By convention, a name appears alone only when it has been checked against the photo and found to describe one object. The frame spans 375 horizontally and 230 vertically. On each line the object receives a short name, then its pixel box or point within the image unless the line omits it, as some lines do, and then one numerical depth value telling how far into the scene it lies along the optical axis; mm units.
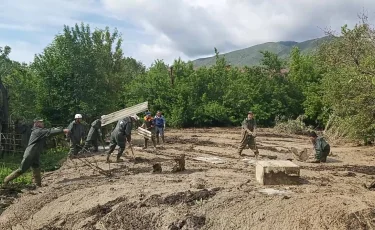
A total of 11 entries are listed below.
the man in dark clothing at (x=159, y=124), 20172
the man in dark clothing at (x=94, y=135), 17359
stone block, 10305
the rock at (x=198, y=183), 10198
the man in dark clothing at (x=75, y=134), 15836
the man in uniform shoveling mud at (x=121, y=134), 14594
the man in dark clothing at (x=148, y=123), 19281
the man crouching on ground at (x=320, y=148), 15289
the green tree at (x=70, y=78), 21562
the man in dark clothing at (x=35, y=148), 11680
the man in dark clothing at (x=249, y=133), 15790
